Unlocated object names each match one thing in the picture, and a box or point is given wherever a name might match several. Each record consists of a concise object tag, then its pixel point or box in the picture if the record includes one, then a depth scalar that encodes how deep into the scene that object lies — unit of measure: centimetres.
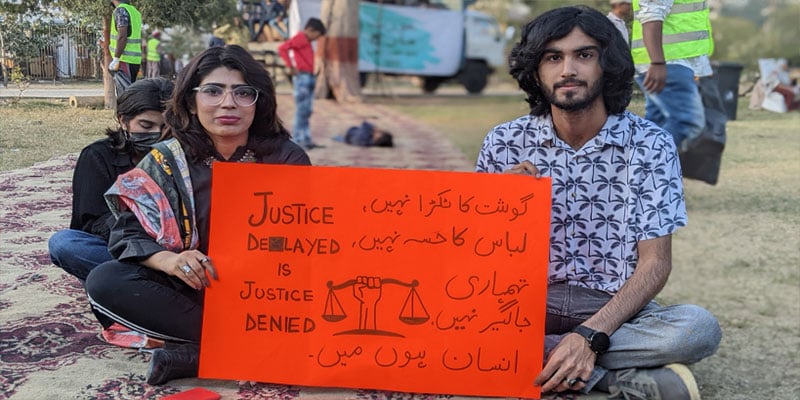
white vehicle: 1367
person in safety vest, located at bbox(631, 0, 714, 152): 361
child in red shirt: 800
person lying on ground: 860
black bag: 407
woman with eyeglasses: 240
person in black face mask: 280
